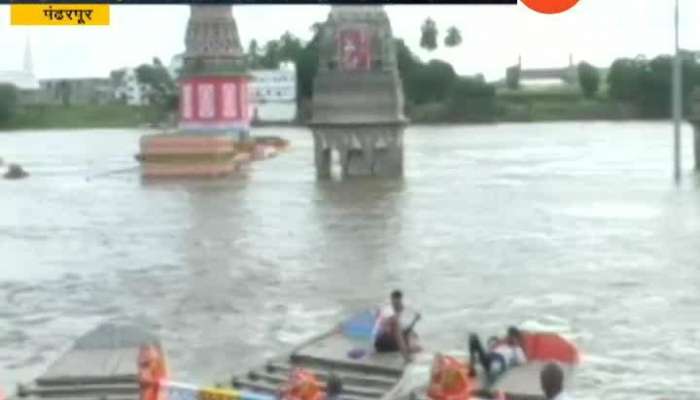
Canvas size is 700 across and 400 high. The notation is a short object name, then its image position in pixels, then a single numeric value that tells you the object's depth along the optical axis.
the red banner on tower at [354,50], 54.19
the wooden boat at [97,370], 14.88
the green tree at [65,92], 146.39
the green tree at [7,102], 112.88
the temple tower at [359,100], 53.75
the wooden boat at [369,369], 14.77
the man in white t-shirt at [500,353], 15.42
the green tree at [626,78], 124.31
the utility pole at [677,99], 45.56
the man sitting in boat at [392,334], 16.66
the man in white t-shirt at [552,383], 8.55
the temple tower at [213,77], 82.38
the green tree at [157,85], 137.25
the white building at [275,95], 126.19
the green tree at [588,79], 134.89
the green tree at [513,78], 153.00
